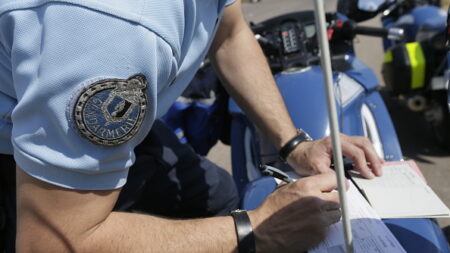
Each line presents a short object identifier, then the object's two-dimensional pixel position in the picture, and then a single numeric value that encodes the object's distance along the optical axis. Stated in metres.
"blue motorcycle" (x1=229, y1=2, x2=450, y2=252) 1.65
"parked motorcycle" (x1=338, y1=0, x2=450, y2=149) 2.81
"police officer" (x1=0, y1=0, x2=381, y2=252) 0.83
